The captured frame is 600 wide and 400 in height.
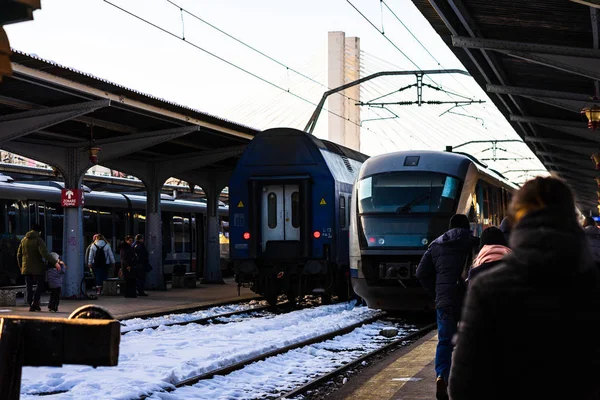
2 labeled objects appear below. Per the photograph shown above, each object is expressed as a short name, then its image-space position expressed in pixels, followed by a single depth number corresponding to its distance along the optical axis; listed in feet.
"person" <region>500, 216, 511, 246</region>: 36.00
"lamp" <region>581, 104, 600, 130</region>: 58.34
